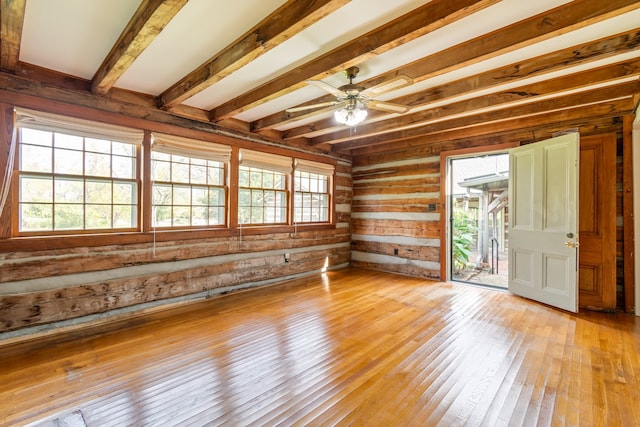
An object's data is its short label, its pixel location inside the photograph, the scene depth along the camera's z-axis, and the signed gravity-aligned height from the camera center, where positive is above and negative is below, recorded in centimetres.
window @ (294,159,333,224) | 574 +48
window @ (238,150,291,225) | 483 +45
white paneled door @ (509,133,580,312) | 380 -9
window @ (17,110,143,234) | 303 +43
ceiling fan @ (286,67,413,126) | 279 +118
